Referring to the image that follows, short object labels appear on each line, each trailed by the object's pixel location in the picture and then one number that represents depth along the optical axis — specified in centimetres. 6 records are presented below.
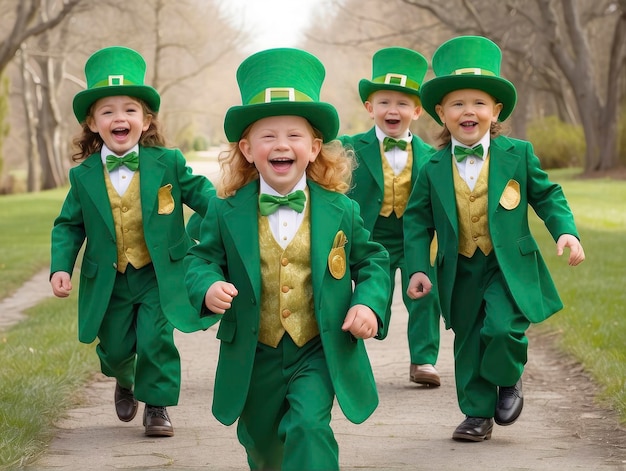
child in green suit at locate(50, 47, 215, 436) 553
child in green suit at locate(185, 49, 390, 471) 404
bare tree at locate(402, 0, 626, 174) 2977
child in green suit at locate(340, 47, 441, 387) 698
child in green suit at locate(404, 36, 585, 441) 524
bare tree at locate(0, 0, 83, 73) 2214
